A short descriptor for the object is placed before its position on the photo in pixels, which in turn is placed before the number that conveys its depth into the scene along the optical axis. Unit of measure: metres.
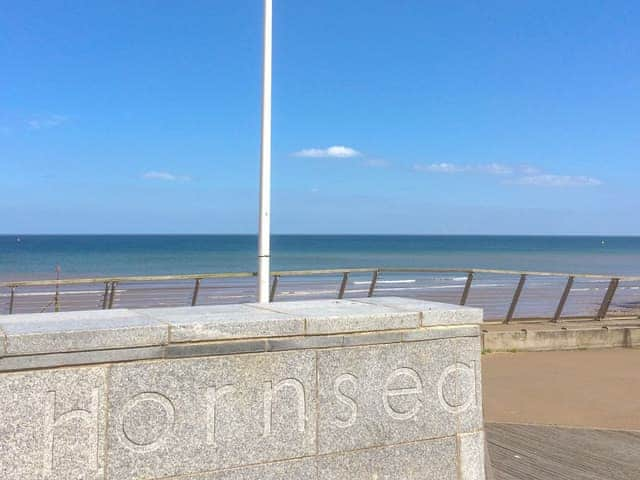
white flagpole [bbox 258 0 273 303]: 7.94
